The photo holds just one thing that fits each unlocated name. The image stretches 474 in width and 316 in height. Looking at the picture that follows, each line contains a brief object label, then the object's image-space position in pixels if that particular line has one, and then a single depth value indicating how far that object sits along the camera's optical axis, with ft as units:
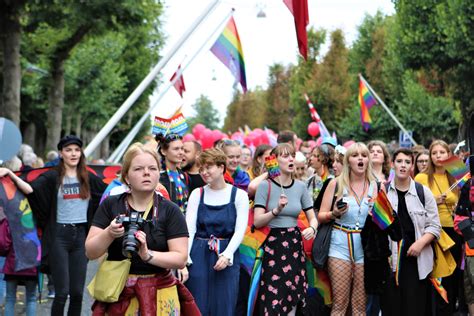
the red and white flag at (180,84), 63.62
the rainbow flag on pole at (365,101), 93.09
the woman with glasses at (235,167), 30.55
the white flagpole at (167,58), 37.83
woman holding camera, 15.52
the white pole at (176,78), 58.23
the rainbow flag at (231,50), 55.52
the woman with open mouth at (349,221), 24.25
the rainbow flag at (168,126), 25.11
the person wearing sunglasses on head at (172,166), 24.66
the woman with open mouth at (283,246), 24.88
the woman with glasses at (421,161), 31.81
